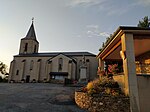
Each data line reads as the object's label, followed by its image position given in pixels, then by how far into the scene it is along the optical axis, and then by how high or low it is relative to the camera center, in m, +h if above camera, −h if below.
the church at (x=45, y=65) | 29.96 +2.02
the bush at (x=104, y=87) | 6.14 -0.84
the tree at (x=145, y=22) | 20.44 +9.82
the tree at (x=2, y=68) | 44.02 +1.45
